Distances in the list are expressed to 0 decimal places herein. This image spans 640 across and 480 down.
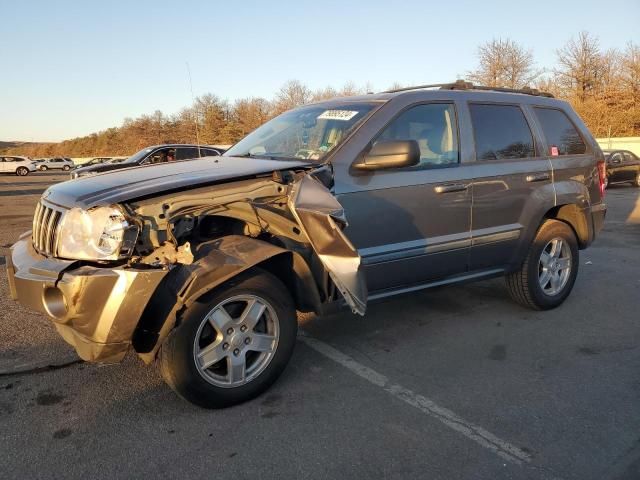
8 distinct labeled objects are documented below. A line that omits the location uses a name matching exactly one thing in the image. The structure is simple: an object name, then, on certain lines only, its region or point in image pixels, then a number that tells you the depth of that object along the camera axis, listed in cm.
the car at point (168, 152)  1350
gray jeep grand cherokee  285
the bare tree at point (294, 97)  5252
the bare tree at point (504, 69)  4209
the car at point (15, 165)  3972
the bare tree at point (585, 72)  3888
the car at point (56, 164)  4800
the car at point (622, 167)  1773
